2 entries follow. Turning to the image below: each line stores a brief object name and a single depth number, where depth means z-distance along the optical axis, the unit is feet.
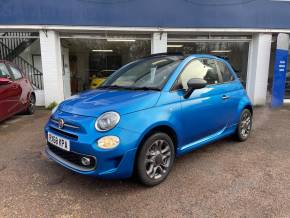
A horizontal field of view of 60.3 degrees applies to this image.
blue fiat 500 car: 8.52
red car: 17.90
